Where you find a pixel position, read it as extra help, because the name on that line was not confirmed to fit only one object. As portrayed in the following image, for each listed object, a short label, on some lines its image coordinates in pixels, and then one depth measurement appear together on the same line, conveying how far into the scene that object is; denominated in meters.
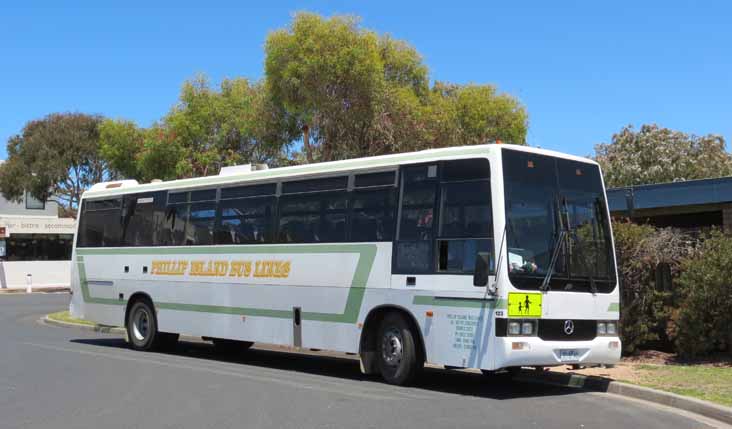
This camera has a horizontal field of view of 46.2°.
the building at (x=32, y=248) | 49.88
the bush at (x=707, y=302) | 13.55
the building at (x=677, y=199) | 16.59
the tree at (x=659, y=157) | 49.00
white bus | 10.98
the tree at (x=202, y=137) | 33.12
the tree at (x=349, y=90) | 22.67
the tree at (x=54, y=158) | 48.09
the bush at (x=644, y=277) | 14.59
